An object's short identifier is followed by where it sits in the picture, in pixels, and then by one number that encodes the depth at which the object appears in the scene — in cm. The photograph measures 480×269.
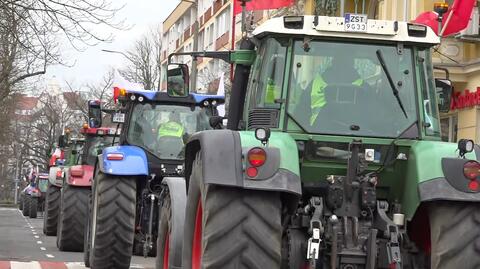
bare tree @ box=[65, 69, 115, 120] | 6712
